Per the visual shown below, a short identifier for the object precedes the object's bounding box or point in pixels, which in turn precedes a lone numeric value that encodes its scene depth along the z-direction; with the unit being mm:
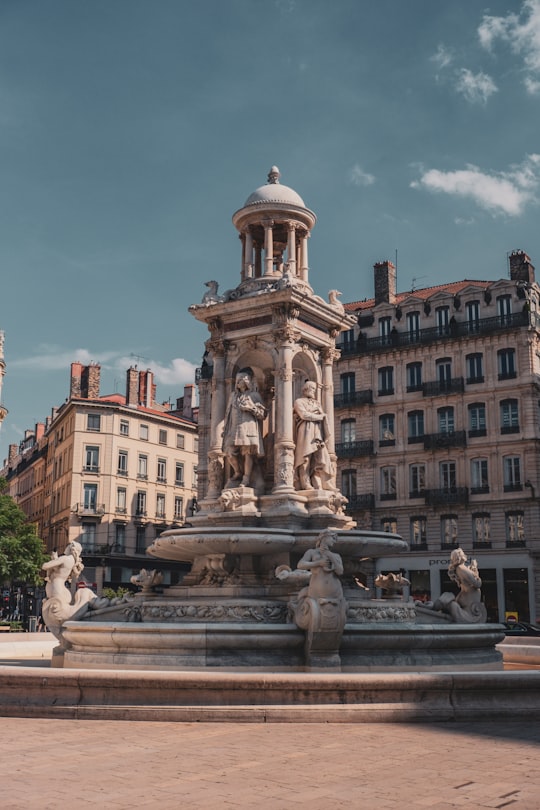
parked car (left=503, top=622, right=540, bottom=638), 30425
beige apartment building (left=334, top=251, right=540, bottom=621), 48719
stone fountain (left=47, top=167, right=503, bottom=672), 12117
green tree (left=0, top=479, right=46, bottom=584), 49781
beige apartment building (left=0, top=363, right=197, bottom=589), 65250
